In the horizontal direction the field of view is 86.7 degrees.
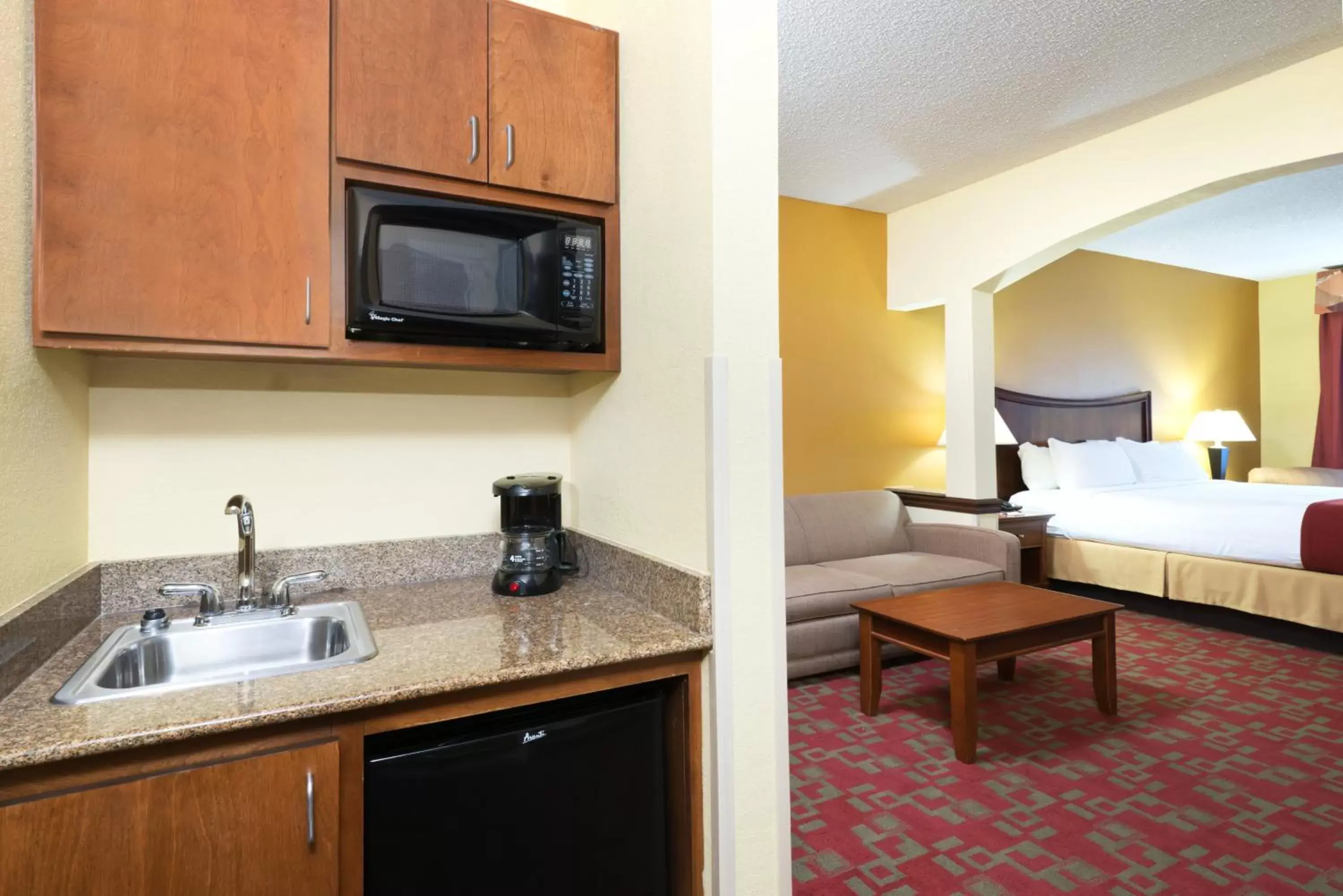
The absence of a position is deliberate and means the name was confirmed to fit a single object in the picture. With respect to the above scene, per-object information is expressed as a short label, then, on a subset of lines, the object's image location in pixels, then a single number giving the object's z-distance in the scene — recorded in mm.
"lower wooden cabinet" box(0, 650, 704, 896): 978
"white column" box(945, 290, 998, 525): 4469
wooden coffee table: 2557
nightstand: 4688
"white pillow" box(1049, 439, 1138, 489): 5324
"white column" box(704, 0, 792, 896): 1391
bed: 3801
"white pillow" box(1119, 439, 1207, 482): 5719
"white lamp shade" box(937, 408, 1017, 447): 5094
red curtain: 6602
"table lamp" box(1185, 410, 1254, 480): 6504
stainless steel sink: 1287
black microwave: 1538
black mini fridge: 1192
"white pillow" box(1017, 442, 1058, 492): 5320
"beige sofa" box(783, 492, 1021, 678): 3340
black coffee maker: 1786
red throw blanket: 3553
